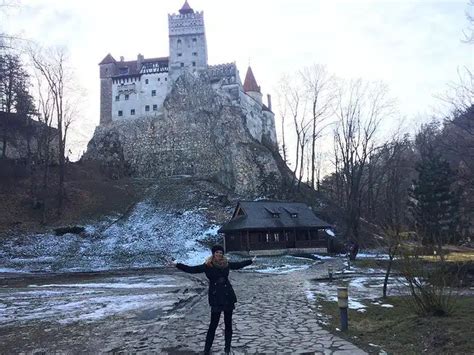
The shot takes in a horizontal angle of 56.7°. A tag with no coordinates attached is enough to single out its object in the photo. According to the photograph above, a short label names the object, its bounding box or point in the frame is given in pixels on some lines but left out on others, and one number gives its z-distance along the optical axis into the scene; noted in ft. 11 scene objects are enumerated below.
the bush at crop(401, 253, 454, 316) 29.43
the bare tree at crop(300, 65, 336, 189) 174.60
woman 23.71
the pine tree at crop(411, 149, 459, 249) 135.67
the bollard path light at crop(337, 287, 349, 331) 28.53
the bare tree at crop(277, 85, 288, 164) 202.28
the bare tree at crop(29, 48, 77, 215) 149.38
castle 232.73
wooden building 138.31
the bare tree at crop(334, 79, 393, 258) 148.66
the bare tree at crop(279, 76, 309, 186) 181.06
